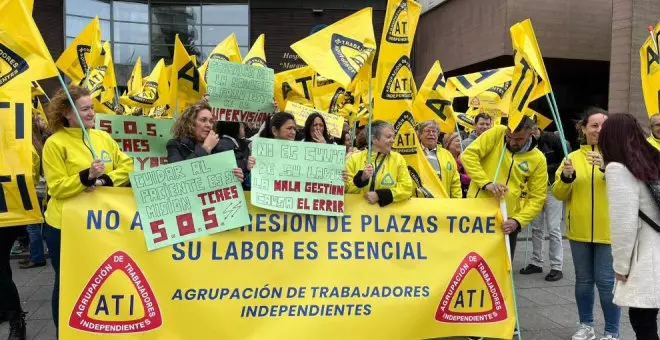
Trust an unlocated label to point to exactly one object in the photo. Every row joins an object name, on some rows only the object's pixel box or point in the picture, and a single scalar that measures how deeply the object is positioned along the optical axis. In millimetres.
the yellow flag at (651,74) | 5289
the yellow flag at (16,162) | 3961
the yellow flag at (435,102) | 6512
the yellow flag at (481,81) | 6918
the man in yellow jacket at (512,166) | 4535
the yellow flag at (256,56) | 7926
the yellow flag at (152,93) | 8305
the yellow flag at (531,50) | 4113
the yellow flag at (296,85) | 8281
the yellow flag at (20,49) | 3555
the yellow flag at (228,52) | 7637
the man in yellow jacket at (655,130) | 4977
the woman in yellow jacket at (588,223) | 4355
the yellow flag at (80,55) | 7777
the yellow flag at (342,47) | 4328
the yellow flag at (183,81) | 6691
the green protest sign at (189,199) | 3719
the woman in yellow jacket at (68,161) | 3590
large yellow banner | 3611
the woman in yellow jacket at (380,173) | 4105
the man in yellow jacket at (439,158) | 5500
